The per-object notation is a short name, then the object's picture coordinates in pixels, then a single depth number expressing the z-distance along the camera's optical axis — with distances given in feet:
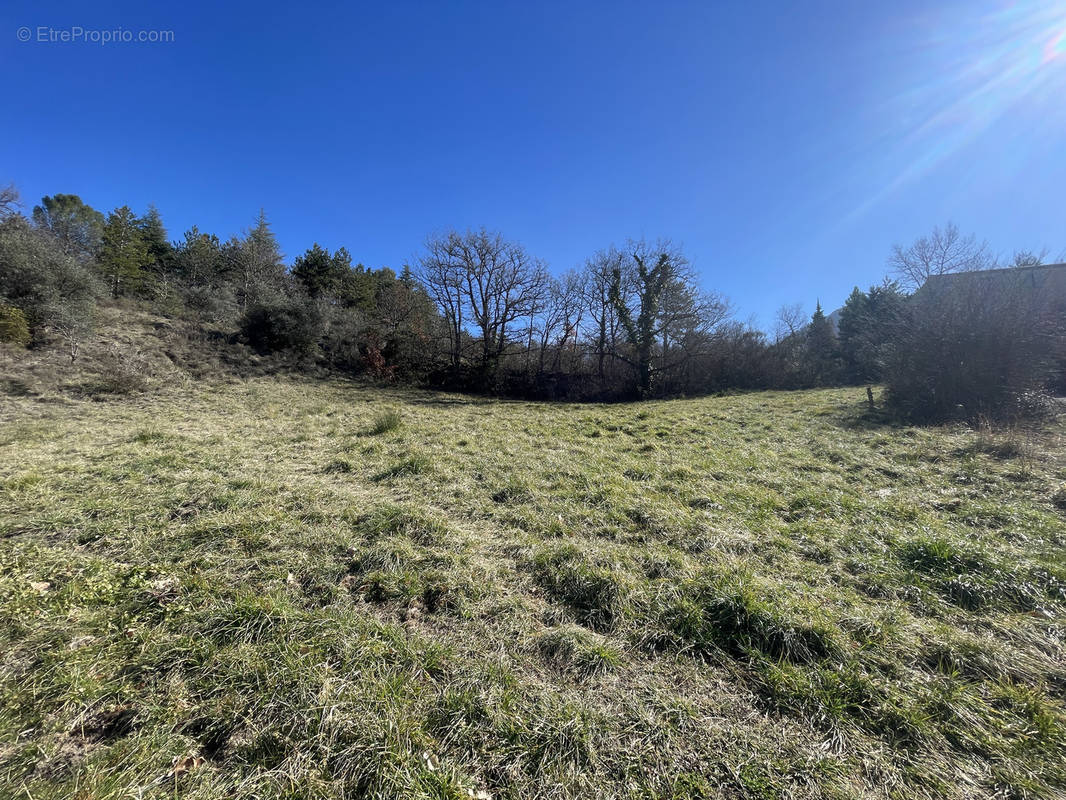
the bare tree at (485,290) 69.67
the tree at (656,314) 66.80
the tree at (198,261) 80.07
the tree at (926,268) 73.56
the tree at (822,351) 76.95
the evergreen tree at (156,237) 84.84
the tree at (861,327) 67.97
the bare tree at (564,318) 74.79
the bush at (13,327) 37.24
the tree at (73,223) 65.87
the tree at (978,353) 30.81
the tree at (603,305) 70.74
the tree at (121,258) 66.33
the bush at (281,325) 61.41
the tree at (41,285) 39.88
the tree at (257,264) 67.77
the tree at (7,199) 42.83
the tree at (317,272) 80.53
